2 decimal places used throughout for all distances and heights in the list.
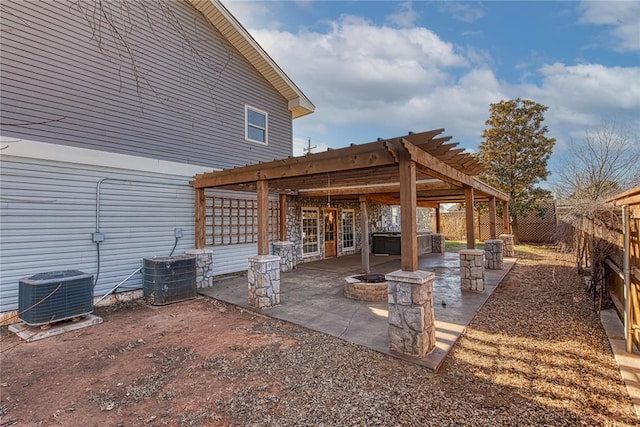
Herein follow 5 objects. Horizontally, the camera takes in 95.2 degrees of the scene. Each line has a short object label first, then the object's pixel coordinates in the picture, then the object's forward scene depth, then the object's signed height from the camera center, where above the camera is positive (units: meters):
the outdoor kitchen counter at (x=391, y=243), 12.77 -1.01
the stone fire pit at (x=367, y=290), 5.73 -1.38
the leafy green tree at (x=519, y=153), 14.36 +3.30
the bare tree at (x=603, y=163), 11.64 +2.31
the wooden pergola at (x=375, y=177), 3.64 +0.88
